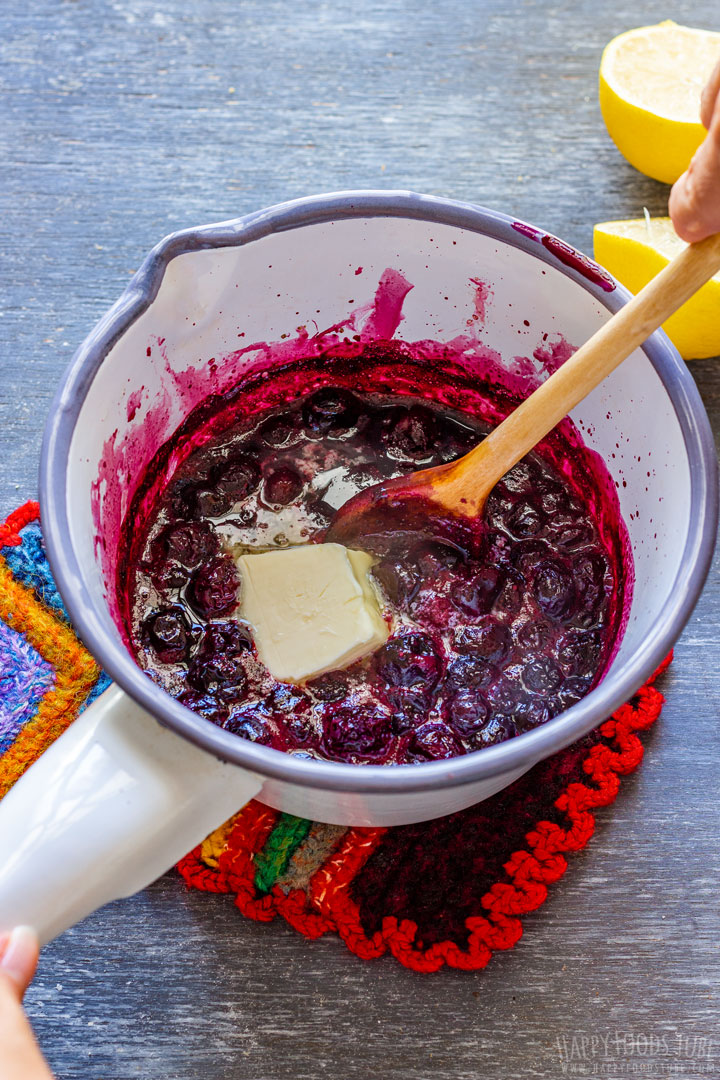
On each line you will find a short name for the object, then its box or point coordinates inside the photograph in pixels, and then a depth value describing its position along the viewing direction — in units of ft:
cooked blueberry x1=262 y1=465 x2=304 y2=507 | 1.94
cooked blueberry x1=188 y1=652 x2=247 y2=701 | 1.84
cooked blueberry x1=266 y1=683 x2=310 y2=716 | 1.84
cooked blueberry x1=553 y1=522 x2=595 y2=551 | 1.91
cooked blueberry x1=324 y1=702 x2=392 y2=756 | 1.82
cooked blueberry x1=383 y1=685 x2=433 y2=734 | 1.84
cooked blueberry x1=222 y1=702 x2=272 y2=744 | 1.82
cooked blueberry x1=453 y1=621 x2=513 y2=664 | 1.87
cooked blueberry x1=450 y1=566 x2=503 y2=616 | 1.89
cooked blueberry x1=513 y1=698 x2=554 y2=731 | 1.83
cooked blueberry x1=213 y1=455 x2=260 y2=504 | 1.94
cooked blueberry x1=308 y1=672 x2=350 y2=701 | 1.84
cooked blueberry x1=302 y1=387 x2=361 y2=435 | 1.97
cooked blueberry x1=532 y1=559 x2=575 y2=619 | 1.88
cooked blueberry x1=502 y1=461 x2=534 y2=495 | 1.94
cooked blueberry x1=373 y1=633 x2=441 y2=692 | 1.85
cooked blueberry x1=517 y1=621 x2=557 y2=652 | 1.87
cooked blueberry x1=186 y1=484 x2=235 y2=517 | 1.93
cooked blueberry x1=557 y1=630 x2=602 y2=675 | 1.84
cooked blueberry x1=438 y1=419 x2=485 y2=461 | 1.98
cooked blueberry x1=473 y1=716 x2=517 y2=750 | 1.82
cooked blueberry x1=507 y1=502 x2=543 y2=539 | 1.92
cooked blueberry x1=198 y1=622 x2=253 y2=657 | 1.86
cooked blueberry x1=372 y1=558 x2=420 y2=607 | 1.90
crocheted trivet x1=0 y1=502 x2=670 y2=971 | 1.82
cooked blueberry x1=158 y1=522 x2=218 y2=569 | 1.90
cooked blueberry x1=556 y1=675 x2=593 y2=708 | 1.84
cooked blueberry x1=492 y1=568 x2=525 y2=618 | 1.89
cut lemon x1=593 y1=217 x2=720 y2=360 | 1.95
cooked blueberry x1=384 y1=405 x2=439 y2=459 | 1.97
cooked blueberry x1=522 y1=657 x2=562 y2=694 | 1.85
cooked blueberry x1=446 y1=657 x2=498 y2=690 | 1.85
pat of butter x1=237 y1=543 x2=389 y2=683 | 1.83
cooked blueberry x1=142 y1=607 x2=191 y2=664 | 1.86
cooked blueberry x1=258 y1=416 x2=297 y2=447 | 1.97
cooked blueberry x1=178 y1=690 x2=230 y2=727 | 1.83
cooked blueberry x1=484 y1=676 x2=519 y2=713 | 1.84
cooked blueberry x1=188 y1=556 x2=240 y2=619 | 1.88
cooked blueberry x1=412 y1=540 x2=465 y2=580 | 1.91
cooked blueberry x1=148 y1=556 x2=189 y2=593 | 1.89
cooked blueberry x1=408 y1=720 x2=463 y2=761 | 1.82
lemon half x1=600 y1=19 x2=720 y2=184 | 2.05
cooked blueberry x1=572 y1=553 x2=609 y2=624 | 1.86
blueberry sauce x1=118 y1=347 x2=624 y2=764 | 1.84
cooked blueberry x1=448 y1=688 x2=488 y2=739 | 1.83
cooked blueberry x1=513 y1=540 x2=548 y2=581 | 1.90
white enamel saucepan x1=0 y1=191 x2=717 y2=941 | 1.59
